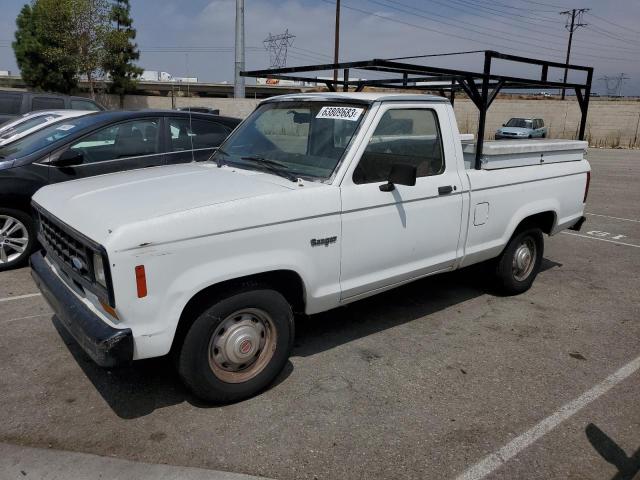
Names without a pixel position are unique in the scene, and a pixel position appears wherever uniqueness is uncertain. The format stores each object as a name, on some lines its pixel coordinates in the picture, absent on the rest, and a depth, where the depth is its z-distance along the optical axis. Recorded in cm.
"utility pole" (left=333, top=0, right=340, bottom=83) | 3316
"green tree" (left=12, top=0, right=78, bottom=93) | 3347
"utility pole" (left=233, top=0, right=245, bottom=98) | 2072
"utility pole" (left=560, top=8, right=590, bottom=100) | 6494
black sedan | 566
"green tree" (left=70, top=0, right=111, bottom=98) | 3322
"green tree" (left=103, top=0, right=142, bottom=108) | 3578
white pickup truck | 285
